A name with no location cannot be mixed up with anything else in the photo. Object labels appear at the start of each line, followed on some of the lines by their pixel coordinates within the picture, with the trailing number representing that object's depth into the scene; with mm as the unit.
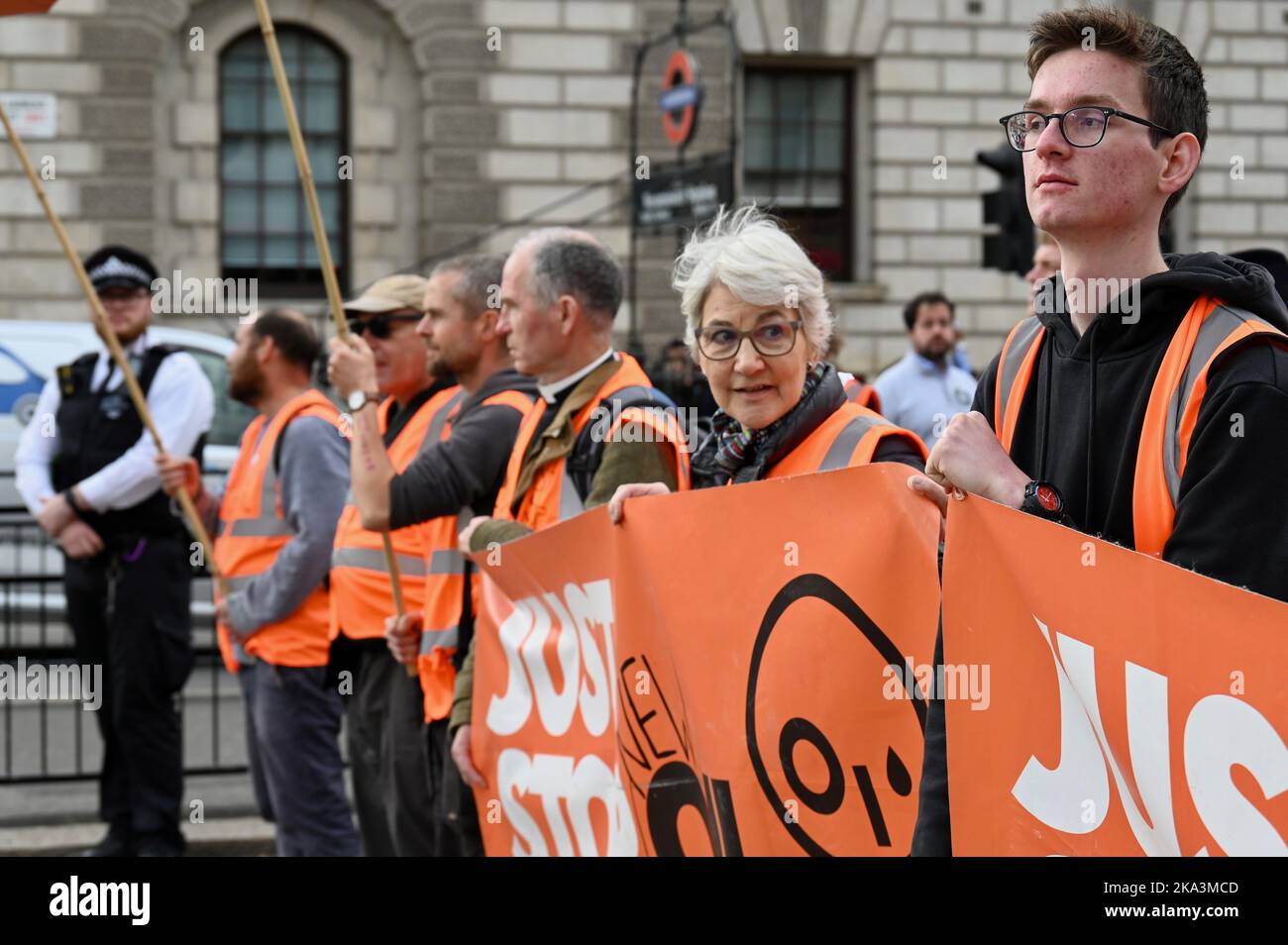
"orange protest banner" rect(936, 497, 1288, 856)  2357
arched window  20016
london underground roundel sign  18062
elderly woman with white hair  3633
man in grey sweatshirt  6133
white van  13016
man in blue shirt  9742
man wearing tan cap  5328
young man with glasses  2490
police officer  7164
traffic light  10398
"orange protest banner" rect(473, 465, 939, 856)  3133
